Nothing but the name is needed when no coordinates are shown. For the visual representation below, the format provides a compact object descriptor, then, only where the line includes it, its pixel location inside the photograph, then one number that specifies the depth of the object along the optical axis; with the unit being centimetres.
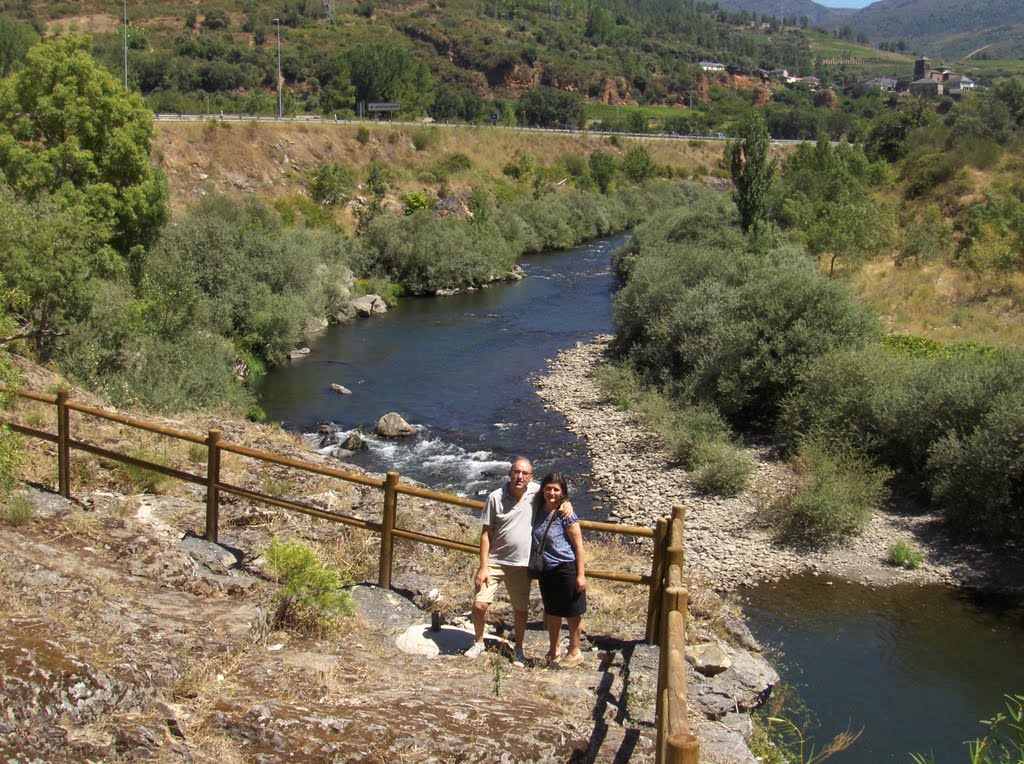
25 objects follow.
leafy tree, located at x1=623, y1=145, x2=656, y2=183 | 8350
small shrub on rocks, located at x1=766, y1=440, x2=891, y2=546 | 1880
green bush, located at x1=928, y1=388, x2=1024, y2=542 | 1828
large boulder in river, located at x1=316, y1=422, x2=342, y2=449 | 2384
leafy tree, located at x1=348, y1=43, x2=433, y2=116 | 9162
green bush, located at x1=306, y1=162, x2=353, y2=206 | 5322
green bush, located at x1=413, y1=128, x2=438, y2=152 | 6681
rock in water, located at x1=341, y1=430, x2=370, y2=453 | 2336
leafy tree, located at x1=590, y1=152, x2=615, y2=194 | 7938
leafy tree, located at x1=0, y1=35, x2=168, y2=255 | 2616
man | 745
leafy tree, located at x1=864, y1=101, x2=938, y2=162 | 5709
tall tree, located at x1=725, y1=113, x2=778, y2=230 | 3947
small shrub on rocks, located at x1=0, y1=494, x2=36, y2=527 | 891
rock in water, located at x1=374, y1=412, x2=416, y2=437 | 2462
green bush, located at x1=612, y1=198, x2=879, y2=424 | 2473
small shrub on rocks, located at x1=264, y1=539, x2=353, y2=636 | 768
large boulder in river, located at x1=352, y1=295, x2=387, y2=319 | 4138
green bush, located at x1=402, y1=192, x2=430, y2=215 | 5635
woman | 731
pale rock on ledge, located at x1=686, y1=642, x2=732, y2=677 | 839
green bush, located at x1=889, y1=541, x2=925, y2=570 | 1780
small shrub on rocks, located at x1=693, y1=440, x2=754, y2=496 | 2114
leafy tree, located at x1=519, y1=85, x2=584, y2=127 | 11819
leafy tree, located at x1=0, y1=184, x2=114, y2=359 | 1977
